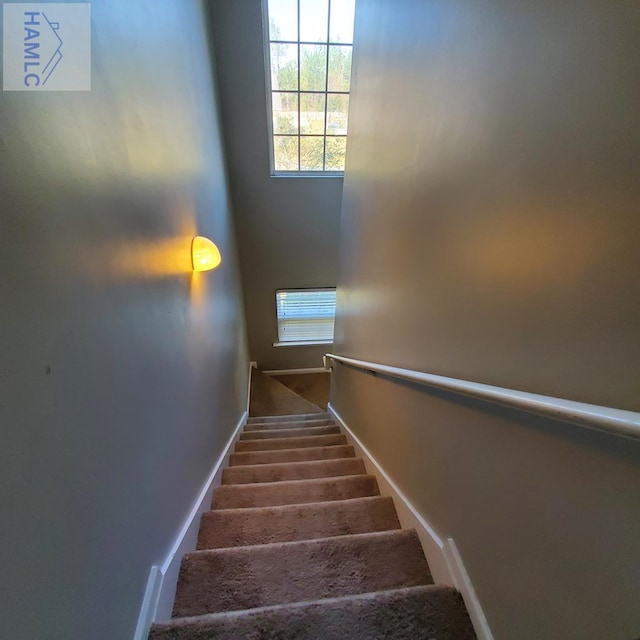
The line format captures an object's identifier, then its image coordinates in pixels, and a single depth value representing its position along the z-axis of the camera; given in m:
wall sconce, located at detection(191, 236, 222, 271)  1.68
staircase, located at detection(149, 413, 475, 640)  0.90
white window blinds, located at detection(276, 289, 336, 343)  5.01
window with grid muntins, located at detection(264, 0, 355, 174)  2.94
